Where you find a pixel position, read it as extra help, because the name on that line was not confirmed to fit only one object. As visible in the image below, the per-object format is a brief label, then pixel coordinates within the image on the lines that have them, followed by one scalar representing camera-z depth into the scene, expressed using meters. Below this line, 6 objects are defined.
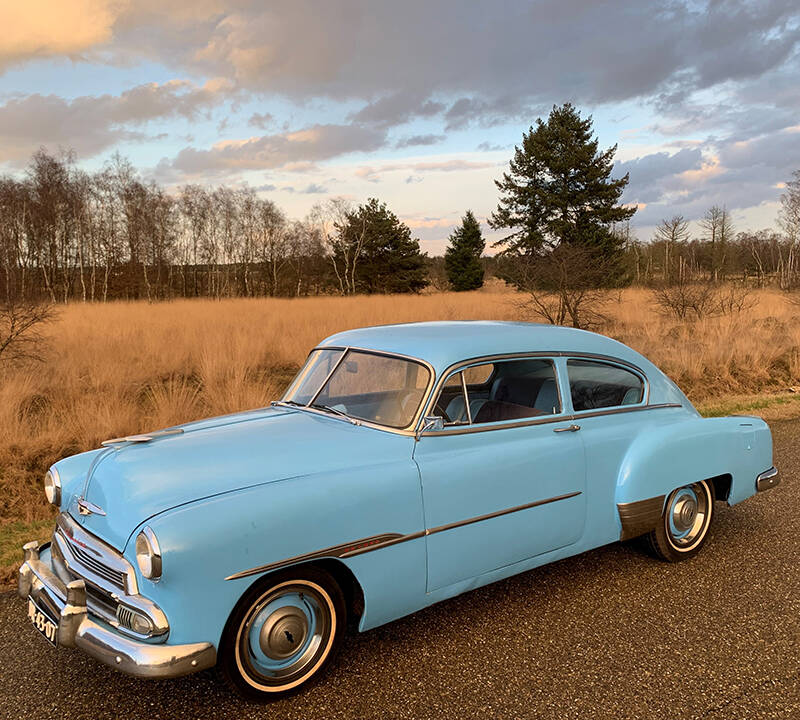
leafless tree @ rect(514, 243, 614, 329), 15.21
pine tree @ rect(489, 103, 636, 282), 34.31
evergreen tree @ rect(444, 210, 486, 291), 44.69
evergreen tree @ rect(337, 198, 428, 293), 42.53
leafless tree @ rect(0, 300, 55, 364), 9.45
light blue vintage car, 2.27
